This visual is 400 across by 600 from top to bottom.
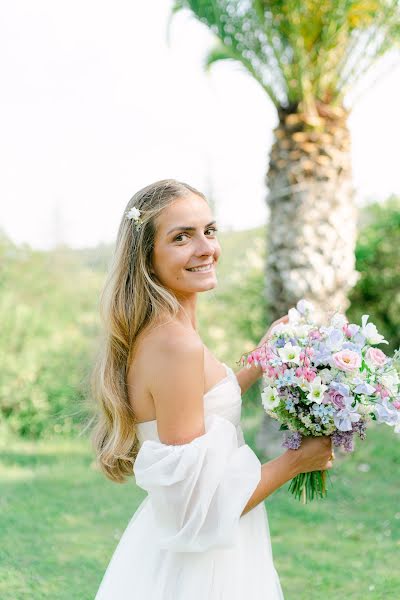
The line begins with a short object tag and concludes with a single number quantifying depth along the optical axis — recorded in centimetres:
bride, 227
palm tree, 682
